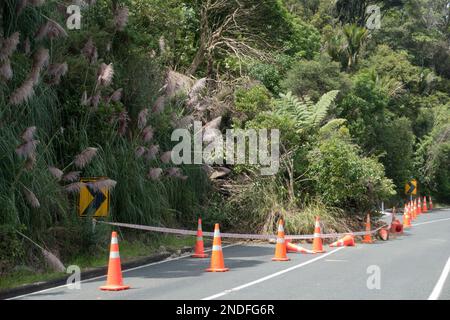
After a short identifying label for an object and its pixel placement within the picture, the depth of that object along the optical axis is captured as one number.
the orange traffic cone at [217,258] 13.70
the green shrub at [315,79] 30.89
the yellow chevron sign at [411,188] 42.56
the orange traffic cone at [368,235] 21.14
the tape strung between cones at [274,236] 15.51
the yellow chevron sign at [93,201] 15.00
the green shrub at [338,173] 22.00
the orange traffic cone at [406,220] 29.22
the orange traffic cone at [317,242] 17.89
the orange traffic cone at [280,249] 15.78
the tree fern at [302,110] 24.03
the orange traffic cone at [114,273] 11.01
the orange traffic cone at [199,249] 16.67
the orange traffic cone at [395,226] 23.94
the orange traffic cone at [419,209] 41.62
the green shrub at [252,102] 25.02
